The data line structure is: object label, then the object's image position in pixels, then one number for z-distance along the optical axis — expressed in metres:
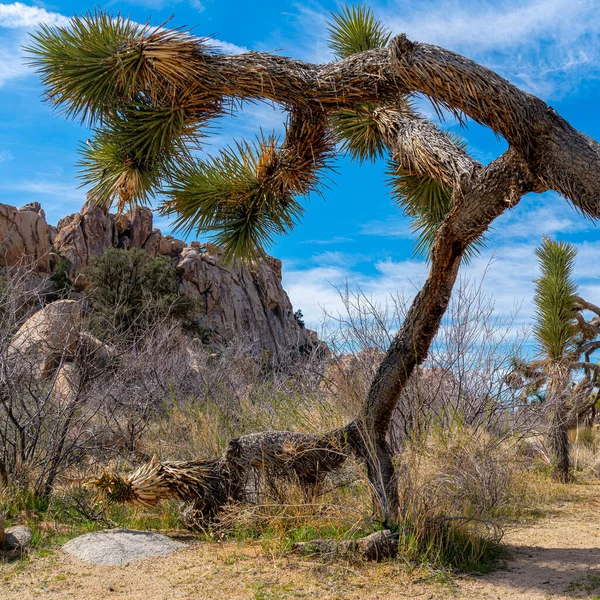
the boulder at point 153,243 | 36.69
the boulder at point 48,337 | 7.38
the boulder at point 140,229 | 36.66
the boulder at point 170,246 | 37.44
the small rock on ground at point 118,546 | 5.30
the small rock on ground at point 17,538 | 5.57
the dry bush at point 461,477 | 5.44
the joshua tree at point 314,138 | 4.88
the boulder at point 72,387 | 7.22
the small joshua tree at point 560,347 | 11.30
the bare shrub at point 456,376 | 8.38
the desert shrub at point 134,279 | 25.86
